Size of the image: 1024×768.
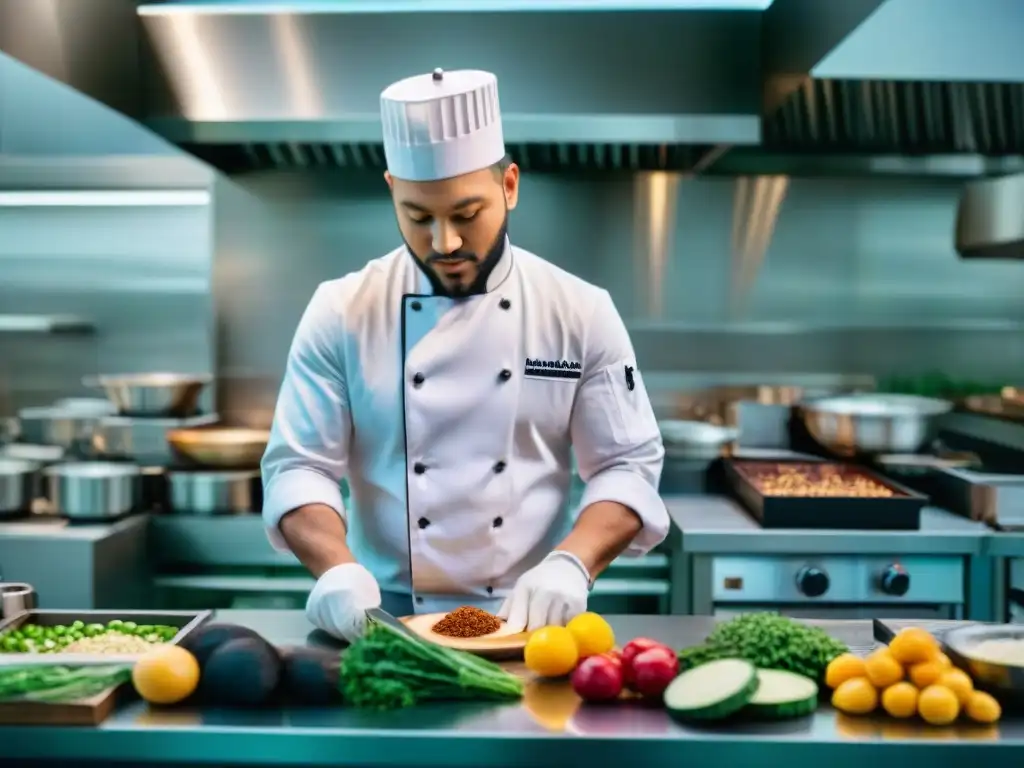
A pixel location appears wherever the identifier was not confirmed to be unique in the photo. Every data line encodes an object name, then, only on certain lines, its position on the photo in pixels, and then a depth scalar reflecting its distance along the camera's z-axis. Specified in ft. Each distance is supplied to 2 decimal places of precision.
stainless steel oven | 10.59
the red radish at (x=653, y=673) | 5.06
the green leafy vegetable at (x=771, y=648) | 5.22
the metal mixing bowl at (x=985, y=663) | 4.97
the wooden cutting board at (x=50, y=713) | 4.75
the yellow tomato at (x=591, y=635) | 5.42
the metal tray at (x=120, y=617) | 5.89
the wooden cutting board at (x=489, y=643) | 5.55
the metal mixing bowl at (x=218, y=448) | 12.07
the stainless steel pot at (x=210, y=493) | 11.71
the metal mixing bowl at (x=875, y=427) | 12.24
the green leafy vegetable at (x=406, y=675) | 4.91
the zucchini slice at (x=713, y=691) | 4.69
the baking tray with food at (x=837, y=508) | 10.53
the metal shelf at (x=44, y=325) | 13.85
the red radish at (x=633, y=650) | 5.14
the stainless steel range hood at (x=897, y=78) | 9.54
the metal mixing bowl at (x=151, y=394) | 12.84
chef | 6.97
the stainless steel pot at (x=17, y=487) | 11.24
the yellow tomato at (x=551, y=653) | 5.27
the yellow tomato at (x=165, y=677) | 4.94
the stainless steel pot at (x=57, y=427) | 13.60
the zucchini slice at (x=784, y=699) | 4.83
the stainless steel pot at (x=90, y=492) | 11.12
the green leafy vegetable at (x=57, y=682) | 4.75
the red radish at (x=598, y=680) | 5.04
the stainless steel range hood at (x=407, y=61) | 12.25
